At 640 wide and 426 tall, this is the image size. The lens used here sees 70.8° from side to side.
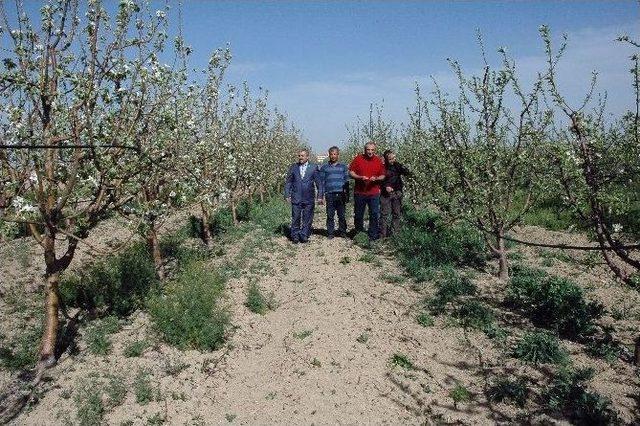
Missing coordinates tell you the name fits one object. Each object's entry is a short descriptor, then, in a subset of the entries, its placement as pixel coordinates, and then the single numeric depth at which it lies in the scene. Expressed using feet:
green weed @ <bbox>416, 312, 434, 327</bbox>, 22.56
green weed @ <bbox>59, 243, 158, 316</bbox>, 25.09
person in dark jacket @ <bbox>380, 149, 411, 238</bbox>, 36.58
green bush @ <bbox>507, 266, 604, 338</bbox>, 21.17
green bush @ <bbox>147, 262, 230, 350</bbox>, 21.13
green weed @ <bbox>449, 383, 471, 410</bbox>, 16.78
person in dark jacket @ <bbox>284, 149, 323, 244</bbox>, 37.01
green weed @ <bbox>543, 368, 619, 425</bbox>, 14.92
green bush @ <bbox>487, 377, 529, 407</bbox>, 16.33
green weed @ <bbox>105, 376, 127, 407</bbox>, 17.15
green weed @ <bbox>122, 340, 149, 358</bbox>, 20.34
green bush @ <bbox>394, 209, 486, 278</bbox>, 30.50
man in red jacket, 35.76
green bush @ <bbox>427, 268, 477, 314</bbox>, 24.28
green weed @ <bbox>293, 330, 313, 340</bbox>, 21.93
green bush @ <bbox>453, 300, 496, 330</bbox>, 21.88
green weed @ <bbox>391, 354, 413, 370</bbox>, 19.21
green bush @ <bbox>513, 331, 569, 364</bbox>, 18.44
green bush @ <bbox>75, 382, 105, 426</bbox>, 16.03
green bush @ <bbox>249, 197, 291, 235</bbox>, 43.45
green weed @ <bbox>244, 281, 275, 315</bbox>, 25.26
